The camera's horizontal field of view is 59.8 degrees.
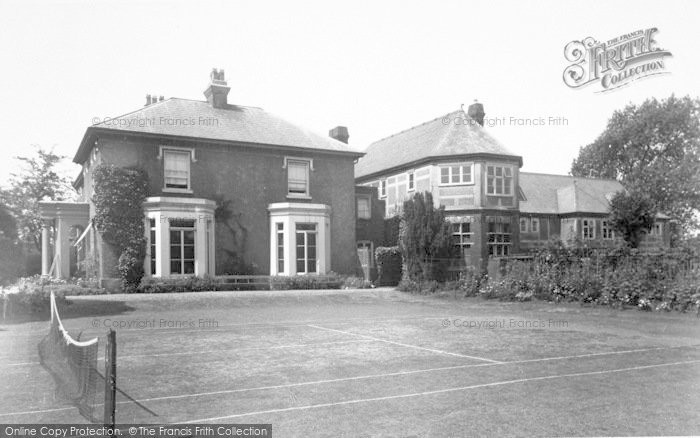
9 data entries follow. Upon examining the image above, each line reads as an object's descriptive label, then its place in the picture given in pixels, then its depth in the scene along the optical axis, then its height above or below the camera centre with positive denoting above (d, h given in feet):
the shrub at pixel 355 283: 93.25 -5.57
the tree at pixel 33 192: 169.99 +17.53
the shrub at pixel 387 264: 105.60 -3.07
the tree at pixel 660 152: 178.70 +28.63
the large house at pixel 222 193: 85.46 +8.83
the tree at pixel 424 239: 93.71 +1.13
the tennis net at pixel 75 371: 22.68 -5.40
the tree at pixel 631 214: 130.31 +6.08
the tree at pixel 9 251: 126.71 +0.43
